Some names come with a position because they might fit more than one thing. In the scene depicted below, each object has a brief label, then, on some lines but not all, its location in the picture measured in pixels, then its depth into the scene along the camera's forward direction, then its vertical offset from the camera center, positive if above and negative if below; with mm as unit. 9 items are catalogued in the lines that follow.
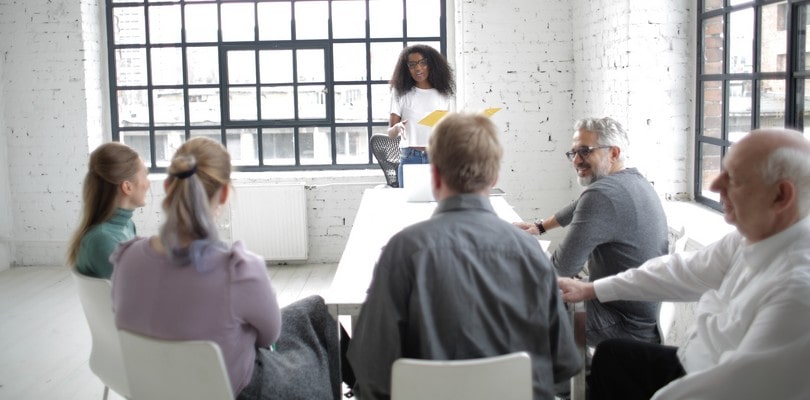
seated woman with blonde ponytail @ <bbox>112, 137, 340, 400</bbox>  2148 -388
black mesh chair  5414 -193
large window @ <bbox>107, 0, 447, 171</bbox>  6789 +432
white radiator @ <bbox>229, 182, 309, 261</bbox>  6598 -740
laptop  4387 -317
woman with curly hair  5453 +219
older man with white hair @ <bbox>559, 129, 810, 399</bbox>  1947 -470
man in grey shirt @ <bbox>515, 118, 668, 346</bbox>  2959 -423
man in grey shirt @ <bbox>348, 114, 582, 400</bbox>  1997 -379
